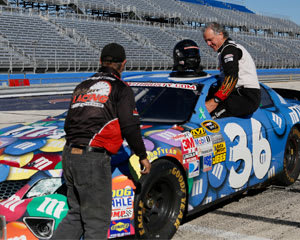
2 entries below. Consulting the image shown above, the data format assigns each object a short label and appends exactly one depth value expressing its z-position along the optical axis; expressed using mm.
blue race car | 3189
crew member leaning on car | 2805
